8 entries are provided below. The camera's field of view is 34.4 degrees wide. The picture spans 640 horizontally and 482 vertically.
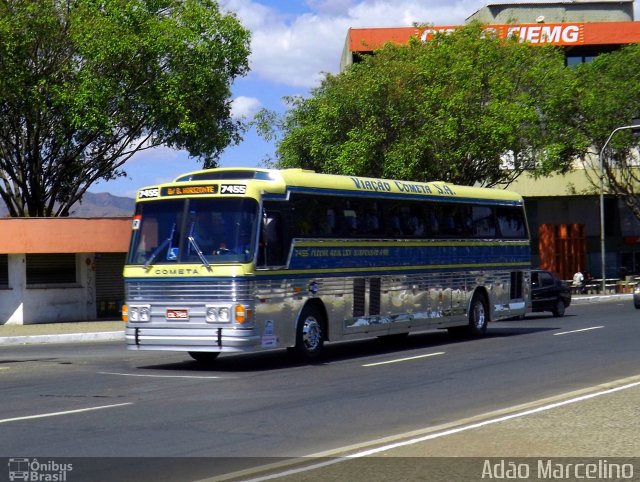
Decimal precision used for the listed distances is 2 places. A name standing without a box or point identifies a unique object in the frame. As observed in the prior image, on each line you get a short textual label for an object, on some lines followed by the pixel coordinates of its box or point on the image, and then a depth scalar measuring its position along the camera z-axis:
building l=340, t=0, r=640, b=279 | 63.06
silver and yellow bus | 17.11
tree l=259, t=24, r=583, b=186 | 41.84
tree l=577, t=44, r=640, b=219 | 52.09
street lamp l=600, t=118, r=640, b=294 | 49.50
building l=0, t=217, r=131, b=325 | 33.22
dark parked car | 33.75
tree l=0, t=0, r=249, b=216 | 33.31
